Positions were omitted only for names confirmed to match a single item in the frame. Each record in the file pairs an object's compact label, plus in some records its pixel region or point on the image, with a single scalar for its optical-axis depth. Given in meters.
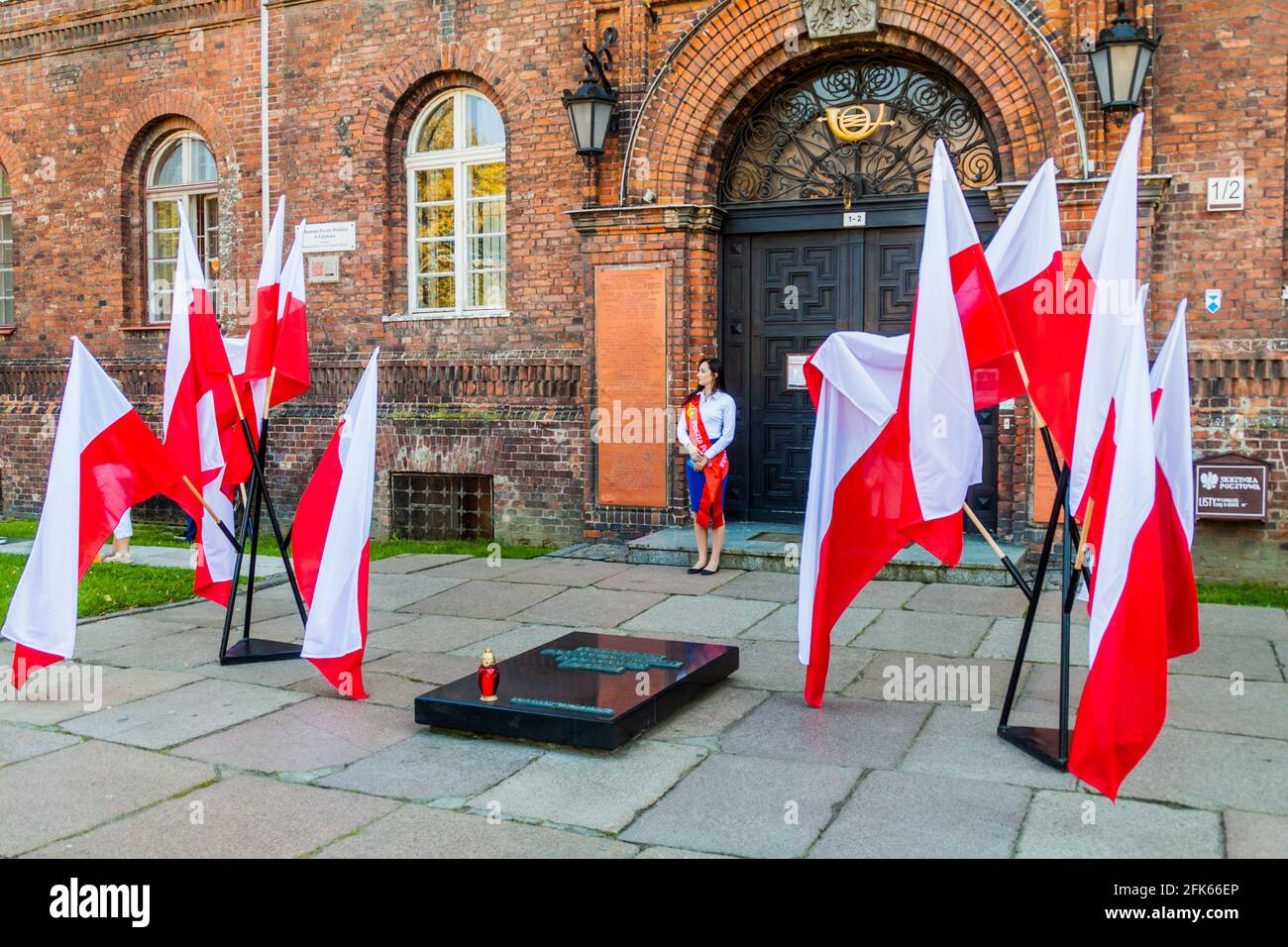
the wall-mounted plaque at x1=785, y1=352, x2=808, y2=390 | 11.68
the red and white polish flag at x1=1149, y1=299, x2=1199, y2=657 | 5.59
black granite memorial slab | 5.64
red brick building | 10.04
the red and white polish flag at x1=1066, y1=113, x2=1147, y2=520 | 5.11
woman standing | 10.35
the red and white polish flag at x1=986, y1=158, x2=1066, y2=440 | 5.66
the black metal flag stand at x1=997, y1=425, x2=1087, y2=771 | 5.39
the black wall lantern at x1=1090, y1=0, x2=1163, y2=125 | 9.71
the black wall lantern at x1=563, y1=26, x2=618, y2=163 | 11.63
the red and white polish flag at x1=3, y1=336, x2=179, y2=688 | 6.45
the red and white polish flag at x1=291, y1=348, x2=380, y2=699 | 6.37
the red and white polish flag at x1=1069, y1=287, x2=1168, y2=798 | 4.75
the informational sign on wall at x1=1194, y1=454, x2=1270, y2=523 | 9.79
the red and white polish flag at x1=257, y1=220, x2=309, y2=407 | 7.53
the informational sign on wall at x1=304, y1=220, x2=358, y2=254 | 13.38
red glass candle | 5.96
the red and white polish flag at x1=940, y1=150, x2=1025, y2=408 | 5.62
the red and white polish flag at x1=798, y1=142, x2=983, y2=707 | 5.57
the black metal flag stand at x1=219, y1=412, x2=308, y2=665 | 7.37
